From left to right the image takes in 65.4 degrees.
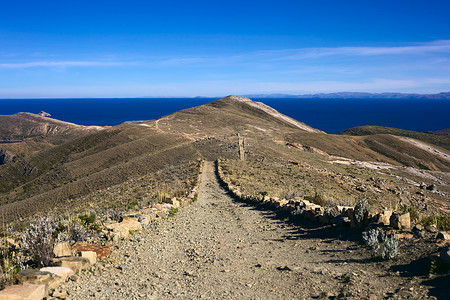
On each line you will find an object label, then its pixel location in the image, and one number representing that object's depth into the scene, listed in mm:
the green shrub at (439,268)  5977
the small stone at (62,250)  7071
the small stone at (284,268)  7280
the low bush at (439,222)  8789
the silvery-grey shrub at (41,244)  6912
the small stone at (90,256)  7004
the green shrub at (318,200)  14420
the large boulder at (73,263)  6566
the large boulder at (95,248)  7590
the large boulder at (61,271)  6059
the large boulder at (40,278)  5588
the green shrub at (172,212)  13345
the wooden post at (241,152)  31641
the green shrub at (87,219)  9781
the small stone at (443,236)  7254
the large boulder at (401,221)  8203
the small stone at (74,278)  6211
